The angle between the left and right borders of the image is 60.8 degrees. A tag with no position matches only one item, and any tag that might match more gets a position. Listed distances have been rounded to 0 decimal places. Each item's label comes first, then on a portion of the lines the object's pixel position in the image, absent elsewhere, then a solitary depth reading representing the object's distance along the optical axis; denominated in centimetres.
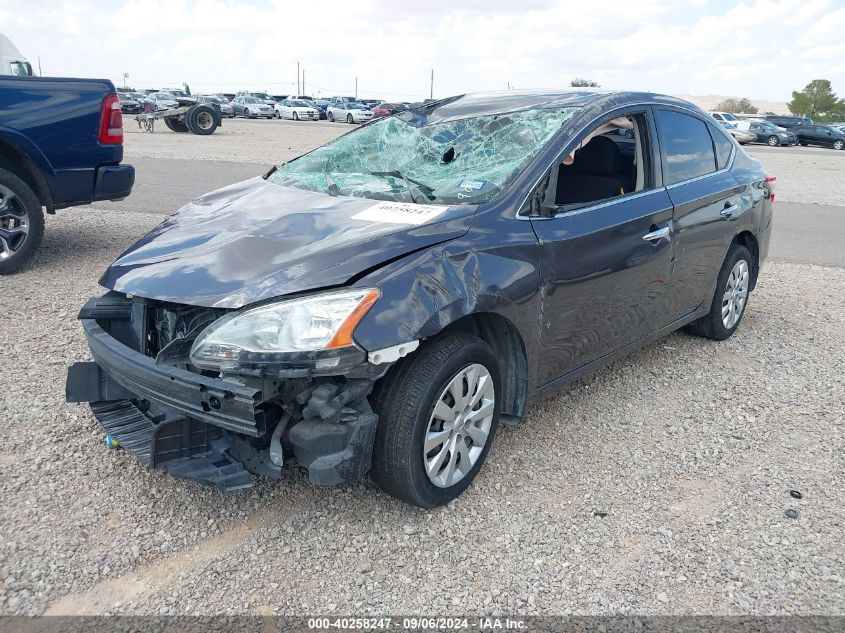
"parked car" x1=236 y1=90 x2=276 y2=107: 5019
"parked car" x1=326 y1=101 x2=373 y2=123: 4641
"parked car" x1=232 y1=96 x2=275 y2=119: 4600
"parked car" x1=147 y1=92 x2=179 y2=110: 4041
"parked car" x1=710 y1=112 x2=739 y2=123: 4403
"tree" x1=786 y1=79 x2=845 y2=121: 8112
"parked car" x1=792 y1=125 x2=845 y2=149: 4034
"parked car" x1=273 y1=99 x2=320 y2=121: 4656
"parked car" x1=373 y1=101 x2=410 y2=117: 4572
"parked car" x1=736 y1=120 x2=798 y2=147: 4031
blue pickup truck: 618
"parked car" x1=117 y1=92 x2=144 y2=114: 4216
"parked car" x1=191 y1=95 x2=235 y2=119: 4591
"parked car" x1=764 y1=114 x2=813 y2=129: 4662
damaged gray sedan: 266
